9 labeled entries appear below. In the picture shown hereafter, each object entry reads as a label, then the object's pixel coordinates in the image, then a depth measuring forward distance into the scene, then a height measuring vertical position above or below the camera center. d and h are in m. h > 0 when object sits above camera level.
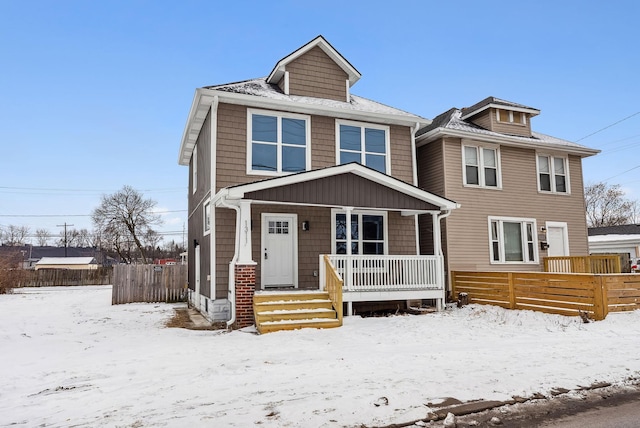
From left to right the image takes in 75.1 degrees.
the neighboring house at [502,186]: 14.21 +2.40
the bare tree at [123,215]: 42.44 +4.55
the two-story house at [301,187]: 10.38 +1.73
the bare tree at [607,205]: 47.16 +5.15
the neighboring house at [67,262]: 54.78 -0.19
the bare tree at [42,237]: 86.50 +5.05
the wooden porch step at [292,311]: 8.91 -1.21
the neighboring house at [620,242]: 27.23 +0.53
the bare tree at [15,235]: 85.56 +5.58
